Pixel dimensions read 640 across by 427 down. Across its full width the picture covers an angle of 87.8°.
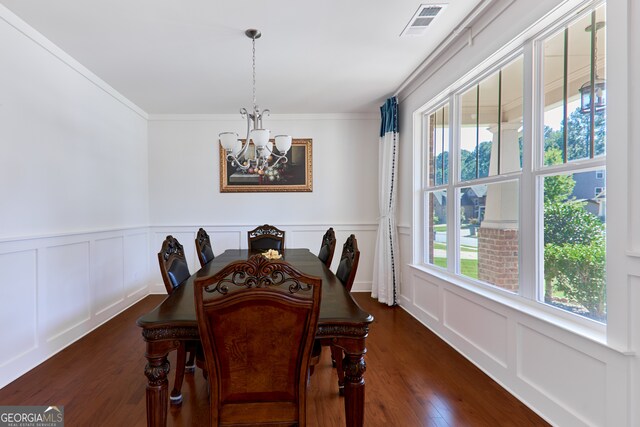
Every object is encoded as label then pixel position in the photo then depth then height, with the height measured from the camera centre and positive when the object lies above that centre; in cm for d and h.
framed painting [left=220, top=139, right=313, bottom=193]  507 +54
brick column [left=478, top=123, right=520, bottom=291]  241 -11
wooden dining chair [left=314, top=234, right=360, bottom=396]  223 -42
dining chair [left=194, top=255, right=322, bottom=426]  127 -51
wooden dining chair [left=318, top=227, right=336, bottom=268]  300 -35
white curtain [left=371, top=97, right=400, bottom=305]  441 -4
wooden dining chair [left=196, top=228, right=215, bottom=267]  333 -38
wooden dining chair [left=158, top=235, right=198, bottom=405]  204 -43
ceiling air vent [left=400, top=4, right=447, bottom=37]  245 +150
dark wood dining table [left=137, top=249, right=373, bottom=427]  149 -60
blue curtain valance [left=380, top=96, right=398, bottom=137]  439 +130
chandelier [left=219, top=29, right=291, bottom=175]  277 +63
